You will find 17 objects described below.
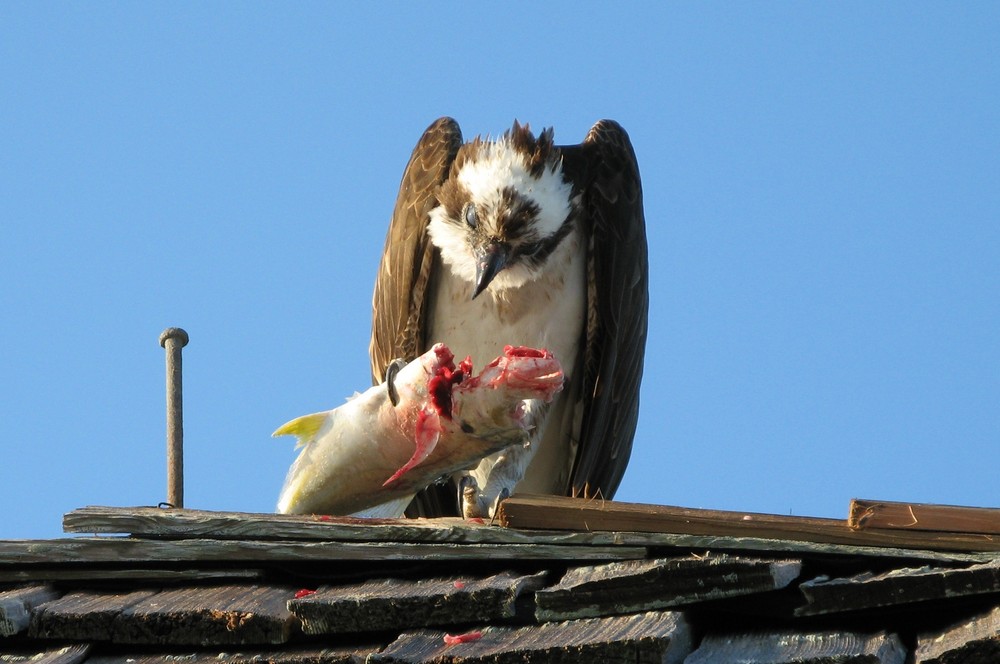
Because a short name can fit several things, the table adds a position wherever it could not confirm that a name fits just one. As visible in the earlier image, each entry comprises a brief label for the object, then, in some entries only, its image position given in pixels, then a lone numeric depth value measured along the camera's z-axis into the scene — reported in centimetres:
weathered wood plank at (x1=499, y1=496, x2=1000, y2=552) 658
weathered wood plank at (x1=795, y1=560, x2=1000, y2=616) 593
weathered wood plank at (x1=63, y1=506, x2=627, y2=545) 703
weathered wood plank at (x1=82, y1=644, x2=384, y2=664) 634
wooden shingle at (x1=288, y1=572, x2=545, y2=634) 641
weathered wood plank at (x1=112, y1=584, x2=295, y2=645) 657
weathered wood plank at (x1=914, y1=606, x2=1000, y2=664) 554
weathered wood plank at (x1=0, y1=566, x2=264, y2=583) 724
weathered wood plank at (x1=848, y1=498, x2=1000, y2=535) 651
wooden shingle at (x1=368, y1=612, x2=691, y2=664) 574
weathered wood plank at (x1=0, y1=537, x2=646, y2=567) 689
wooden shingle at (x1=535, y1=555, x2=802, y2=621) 618
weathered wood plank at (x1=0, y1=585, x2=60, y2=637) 687
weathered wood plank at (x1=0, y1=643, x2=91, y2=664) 666
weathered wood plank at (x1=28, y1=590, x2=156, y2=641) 681
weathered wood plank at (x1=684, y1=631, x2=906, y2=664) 567
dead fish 866
